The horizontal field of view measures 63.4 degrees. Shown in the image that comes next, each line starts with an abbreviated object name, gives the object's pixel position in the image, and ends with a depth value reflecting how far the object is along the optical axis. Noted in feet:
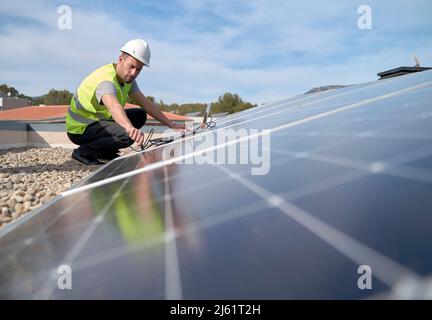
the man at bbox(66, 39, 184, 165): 14.96
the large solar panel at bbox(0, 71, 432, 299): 2.60
